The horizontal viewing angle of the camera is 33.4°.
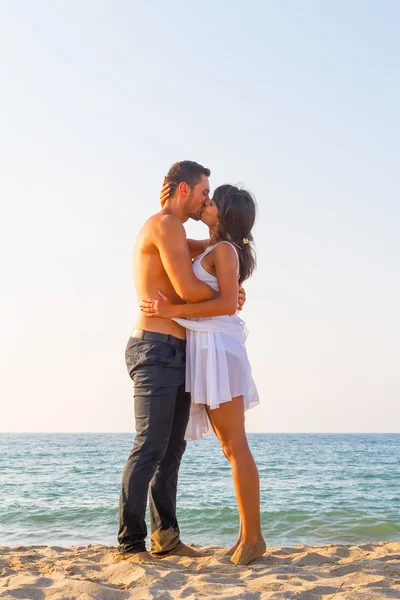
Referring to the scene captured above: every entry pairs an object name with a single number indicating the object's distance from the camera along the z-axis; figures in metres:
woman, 4.02
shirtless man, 3.96
